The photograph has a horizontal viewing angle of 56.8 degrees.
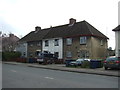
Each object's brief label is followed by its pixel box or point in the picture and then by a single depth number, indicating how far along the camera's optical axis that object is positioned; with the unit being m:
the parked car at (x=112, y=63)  10.97
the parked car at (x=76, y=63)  14.77
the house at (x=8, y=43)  31.35
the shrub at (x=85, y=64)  13.87
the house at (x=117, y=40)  17.38
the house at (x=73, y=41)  20.56
